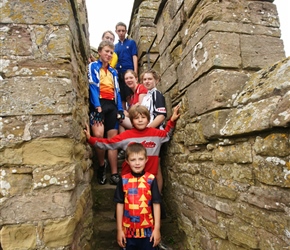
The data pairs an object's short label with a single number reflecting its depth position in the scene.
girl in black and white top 3.29
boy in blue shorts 2.34
